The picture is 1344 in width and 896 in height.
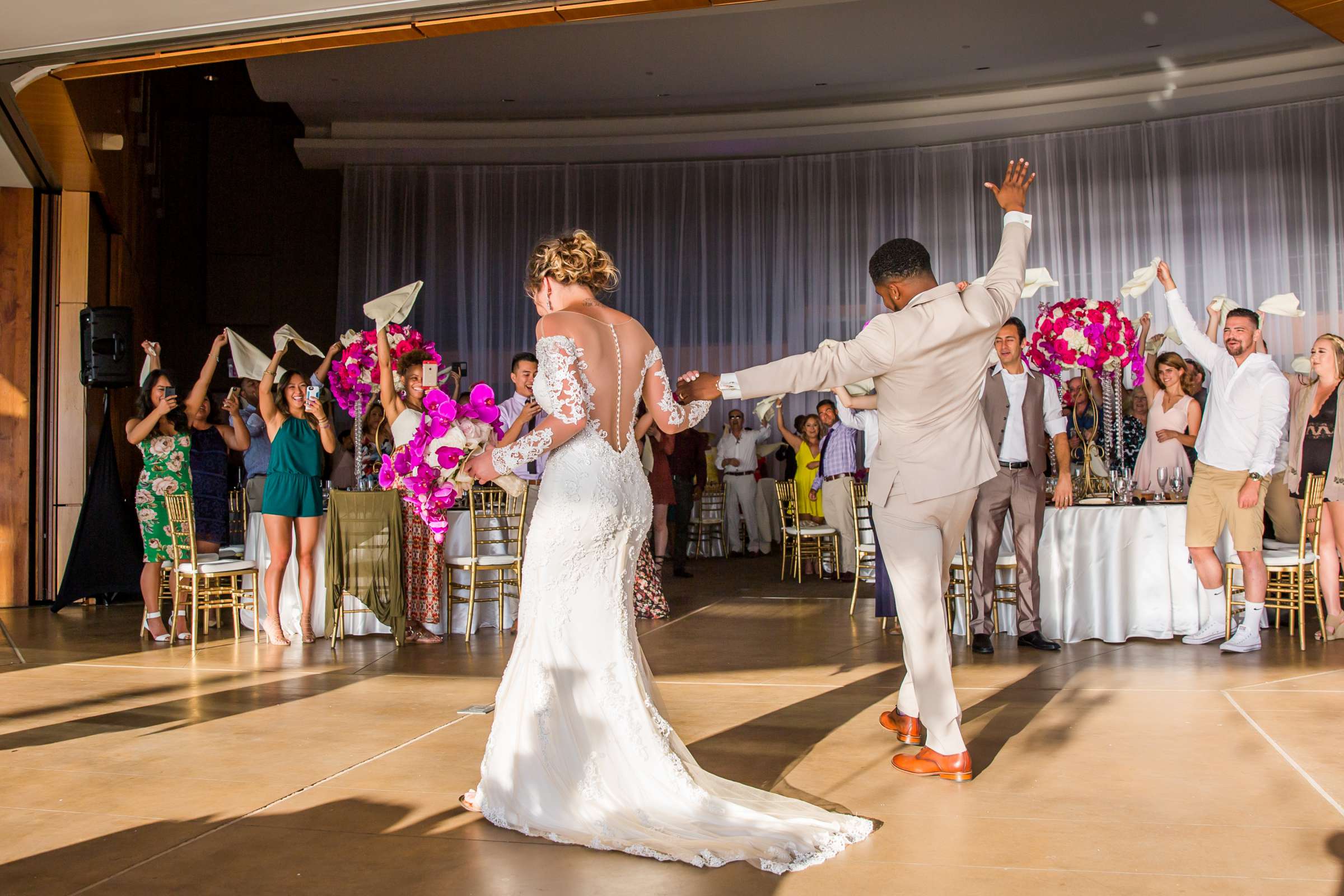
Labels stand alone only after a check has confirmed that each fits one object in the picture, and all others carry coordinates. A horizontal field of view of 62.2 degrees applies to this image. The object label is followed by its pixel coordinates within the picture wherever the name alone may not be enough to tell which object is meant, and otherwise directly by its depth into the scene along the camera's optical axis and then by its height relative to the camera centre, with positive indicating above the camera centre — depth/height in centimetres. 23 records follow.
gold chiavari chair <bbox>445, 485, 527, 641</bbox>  702 -31
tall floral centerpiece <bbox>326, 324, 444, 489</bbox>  686 +85
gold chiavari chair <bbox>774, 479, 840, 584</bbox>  1013 -37
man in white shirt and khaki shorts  594 +22
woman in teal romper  661 +16
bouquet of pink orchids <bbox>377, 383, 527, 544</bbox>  555 +26
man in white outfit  1352 +24
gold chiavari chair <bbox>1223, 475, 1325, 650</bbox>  632 -44
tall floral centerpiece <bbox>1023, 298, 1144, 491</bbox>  678 +94
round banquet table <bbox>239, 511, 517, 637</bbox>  700 -50
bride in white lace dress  308 -46
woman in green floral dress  696 +26
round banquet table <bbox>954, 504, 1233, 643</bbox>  655 -49
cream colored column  944 +92
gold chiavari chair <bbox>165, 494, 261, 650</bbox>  668 -39
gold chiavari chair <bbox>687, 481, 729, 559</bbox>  1316 -34
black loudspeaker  860 +125
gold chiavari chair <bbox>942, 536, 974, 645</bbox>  666 -54
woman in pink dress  730 +47
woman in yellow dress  1144 +32
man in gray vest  609 +10
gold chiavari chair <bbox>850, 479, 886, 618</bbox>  789 -29
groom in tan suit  362 +26
